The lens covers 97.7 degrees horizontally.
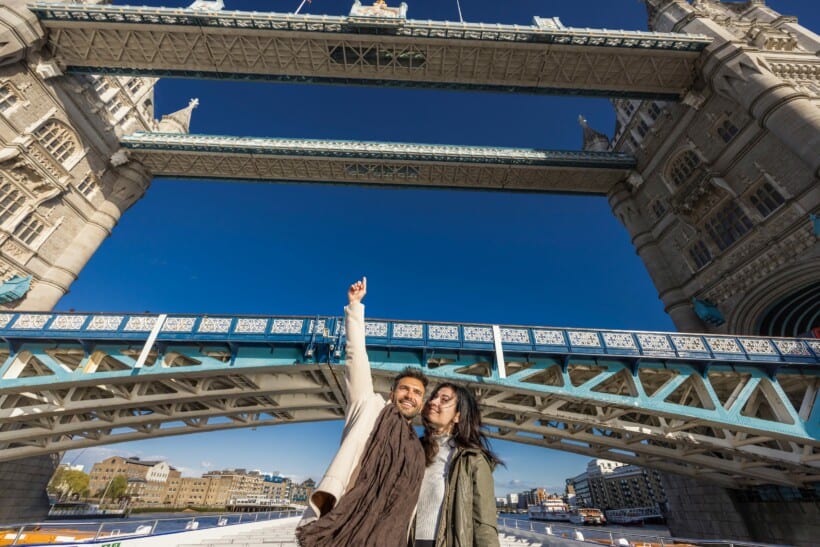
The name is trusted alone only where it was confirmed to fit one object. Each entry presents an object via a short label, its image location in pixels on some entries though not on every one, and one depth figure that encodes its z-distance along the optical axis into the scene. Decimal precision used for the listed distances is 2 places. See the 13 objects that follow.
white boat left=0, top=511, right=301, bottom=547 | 10.40
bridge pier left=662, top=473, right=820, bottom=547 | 15.41
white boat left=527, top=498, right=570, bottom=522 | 77.38
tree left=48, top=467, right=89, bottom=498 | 74.14
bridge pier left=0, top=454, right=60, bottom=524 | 17.84
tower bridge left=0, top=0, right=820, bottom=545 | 13.77
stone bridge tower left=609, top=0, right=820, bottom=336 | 16.39
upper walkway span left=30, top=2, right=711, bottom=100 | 21.39
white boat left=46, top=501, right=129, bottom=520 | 41.04
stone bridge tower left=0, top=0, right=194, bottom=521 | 18.57
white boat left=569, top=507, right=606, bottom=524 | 50.19
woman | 2.23
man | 1.89
